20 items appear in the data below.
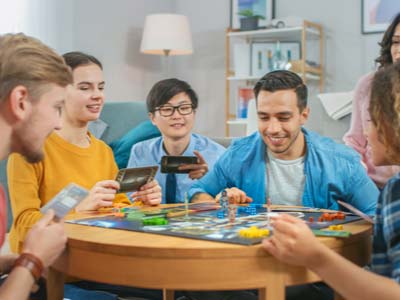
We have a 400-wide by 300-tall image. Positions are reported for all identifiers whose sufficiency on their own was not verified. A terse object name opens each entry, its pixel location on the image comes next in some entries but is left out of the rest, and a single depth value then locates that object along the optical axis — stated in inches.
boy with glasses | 108.3
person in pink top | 103.6
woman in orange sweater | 74.7
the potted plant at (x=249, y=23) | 213.1
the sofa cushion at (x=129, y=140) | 126.0
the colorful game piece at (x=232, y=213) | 62.7
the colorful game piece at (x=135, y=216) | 65.4
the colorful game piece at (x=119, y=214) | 67.7
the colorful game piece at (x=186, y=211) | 65.9
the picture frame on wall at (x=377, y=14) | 198.8
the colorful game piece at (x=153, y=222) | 60.6
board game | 53.7
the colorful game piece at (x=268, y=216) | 60.2
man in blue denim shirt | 83.3
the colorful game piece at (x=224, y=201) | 71.2
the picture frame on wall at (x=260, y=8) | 219.3
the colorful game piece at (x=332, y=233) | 53.9
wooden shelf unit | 201.6
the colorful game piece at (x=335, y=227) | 57.4
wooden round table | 49.2
